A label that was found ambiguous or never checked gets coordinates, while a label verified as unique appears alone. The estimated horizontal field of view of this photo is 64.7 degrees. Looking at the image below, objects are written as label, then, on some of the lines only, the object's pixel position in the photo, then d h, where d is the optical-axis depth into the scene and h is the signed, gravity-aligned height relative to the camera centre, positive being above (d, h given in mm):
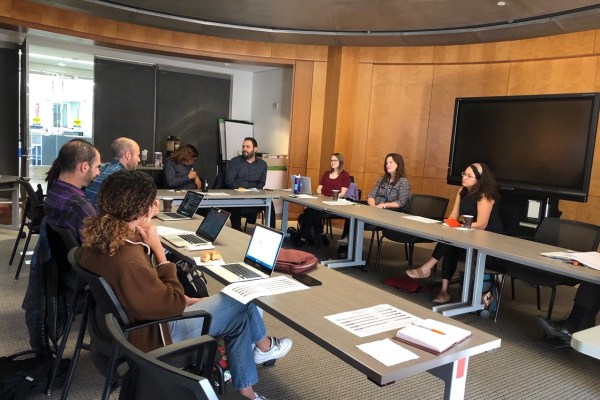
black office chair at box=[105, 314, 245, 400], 991 -570
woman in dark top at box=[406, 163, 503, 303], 4246 -472
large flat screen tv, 5012 +219
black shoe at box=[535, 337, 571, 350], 3326 -1287
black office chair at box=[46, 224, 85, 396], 2447 -847
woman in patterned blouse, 5539 -423
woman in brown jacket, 1782 -510
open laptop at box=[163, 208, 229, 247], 3004 -641
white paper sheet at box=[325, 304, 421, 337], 1753 -663
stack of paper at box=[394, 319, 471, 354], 1583 -634
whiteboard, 8938 +27
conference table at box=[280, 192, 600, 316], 3000 -644
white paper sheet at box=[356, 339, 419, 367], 1499 -658
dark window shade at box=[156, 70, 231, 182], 8688 +483
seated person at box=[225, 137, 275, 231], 6223 -410
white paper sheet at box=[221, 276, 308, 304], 2057 -668
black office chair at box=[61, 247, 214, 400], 1718 -761
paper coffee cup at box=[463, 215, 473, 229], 4047 -559
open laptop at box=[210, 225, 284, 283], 2361 -622
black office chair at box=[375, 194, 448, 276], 4911 -644
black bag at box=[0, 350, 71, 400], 2182 -1200
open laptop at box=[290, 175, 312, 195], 5974 -513
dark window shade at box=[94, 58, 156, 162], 8086 +499
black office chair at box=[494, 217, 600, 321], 3531 -623
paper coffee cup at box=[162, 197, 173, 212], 4207 -612
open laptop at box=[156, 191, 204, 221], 3935 -623
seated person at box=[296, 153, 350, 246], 6082 -643
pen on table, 1690 -632
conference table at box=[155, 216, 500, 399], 1480 -667
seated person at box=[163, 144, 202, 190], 5789 -434
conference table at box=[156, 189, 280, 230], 5043 -642
